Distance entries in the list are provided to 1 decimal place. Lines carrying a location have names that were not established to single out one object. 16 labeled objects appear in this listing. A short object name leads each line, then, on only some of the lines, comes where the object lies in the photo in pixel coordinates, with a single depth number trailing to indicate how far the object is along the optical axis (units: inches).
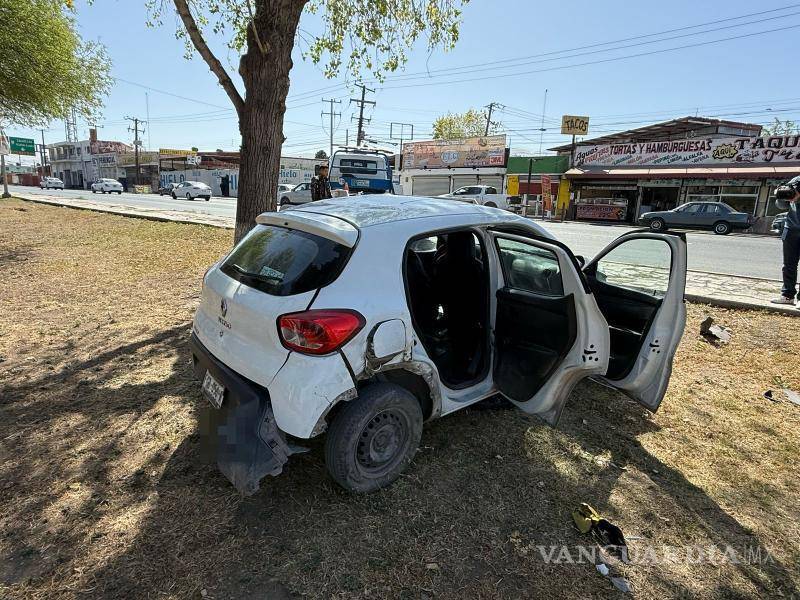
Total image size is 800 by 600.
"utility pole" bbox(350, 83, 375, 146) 2078.0
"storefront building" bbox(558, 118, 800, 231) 949.8
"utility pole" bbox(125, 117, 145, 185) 2669.8
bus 725.9
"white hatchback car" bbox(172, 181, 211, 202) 1513.3
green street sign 2254.2
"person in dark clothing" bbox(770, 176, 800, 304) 252.7
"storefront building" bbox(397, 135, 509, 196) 1448.1
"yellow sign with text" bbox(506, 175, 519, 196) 1387.8
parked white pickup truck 1113.4
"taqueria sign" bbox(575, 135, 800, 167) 948.6
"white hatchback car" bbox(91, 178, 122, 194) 1948.5
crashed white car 93.5
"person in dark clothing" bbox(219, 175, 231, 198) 2022.0
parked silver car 819.4
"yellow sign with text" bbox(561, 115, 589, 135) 1278.3
